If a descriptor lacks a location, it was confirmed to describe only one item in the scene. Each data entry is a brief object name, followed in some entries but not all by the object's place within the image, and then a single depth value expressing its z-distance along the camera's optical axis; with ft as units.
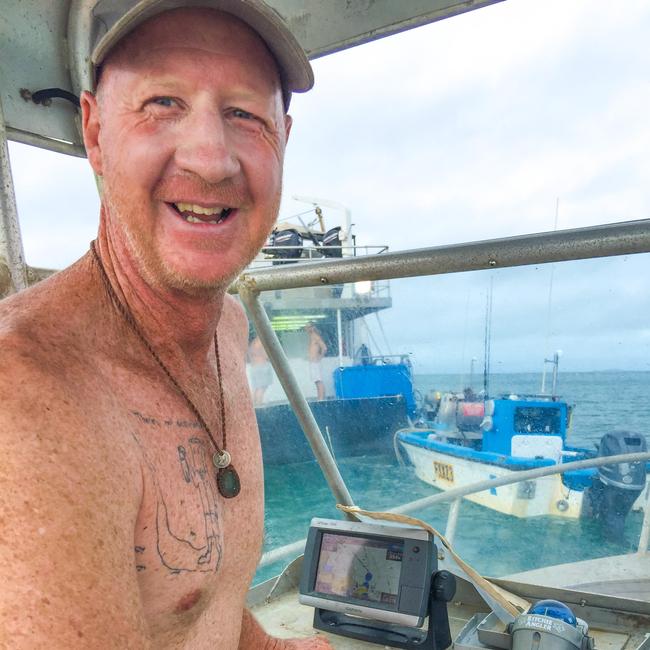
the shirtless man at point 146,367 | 2.05
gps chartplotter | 5.34
